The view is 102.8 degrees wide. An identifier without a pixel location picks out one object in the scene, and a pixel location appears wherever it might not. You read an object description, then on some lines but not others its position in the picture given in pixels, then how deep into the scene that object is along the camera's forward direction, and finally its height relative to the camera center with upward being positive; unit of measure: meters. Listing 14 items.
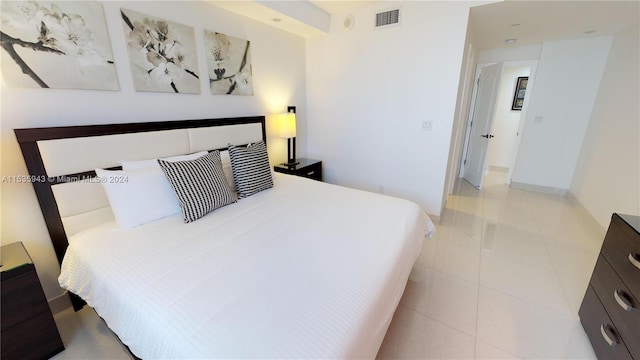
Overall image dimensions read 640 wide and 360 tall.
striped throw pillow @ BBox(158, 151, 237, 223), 1.72 -0.50
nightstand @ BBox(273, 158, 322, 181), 3.17 -0.71
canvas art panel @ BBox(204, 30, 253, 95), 2.40 +0.46
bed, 0.94 -0.74
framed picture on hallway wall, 4.79 +0.33
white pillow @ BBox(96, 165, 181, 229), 1.61 -0.53
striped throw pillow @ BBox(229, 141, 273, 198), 2.19 -0.50
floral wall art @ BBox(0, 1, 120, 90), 1.43 +0.39
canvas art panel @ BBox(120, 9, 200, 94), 1.88 +0.45
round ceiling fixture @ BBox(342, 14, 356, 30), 3.02 +1.03
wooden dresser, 1.22 -0.96
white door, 3.97 -0.15
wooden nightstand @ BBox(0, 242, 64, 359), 1.26 -1.01
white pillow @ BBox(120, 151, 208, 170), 1.79 -0.36
